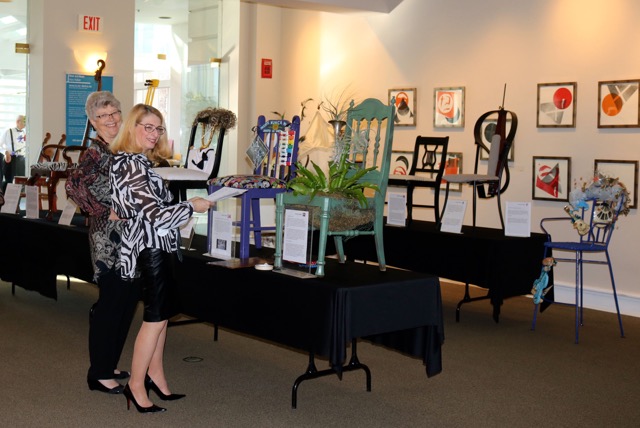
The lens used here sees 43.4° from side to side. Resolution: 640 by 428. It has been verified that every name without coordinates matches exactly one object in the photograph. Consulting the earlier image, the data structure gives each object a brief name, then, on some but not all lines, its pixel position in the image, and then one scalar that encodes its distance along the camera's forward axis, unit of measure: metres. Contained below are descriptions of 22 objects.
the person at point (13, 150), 9.93
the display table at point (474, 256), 5.17
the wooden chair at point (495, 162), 5.98
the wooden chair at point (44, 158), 6.51
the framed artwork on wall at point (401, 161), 7.76
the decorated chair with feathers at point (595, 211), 5.11
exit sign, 8.62
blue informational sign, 8.57
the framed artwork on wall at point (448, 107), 7.27
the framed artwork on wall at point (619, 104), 5.98
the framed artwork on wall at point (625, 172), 5.98
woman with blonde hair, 3.12
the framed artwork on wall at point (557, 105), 6.41
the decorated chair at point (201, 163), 5.16
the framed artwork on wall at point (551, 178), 6.45
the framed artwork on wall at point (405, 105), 7.68
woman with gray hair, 3.54
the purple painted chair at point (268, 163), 4.04
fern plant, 3.56
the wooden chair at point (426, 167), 6.41
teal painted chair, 3.51
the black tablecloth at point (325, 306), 3.23
